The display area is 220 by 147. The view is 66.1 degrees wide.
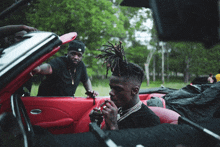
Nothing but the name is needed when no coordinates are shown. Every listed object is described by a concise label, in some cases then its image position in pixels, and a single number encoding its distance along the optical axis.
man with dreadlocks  1.43
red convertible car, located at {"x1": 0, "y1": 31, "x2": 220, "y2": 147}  0.78
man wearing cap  2.61
